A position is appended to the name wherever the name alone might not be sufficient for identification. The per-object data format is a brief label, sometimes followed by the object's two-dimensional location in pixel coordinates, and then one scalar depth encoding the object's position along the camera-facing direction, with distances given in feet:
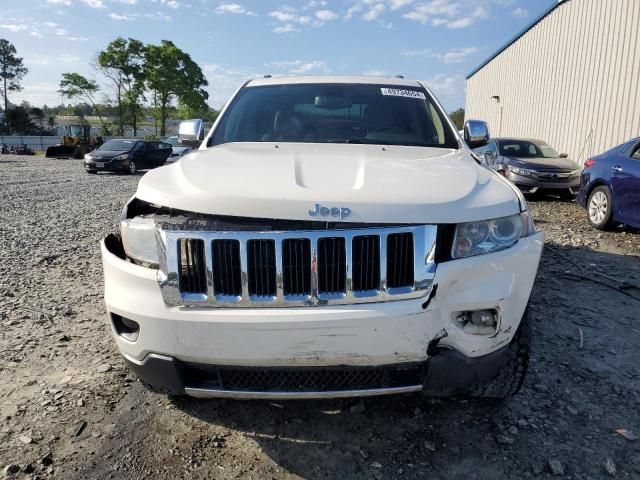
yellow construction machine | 103.35
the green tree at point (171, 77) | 159.74
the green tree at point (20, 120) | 194.29
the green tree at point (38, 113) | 205.42
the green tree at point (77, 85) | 185.37
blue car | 21.17
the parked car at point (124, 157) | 61.82
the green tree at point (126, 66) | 160.15
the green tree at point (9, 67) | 206.80
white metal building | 39.86
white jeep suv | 6.07
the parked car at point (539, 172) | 33.71
